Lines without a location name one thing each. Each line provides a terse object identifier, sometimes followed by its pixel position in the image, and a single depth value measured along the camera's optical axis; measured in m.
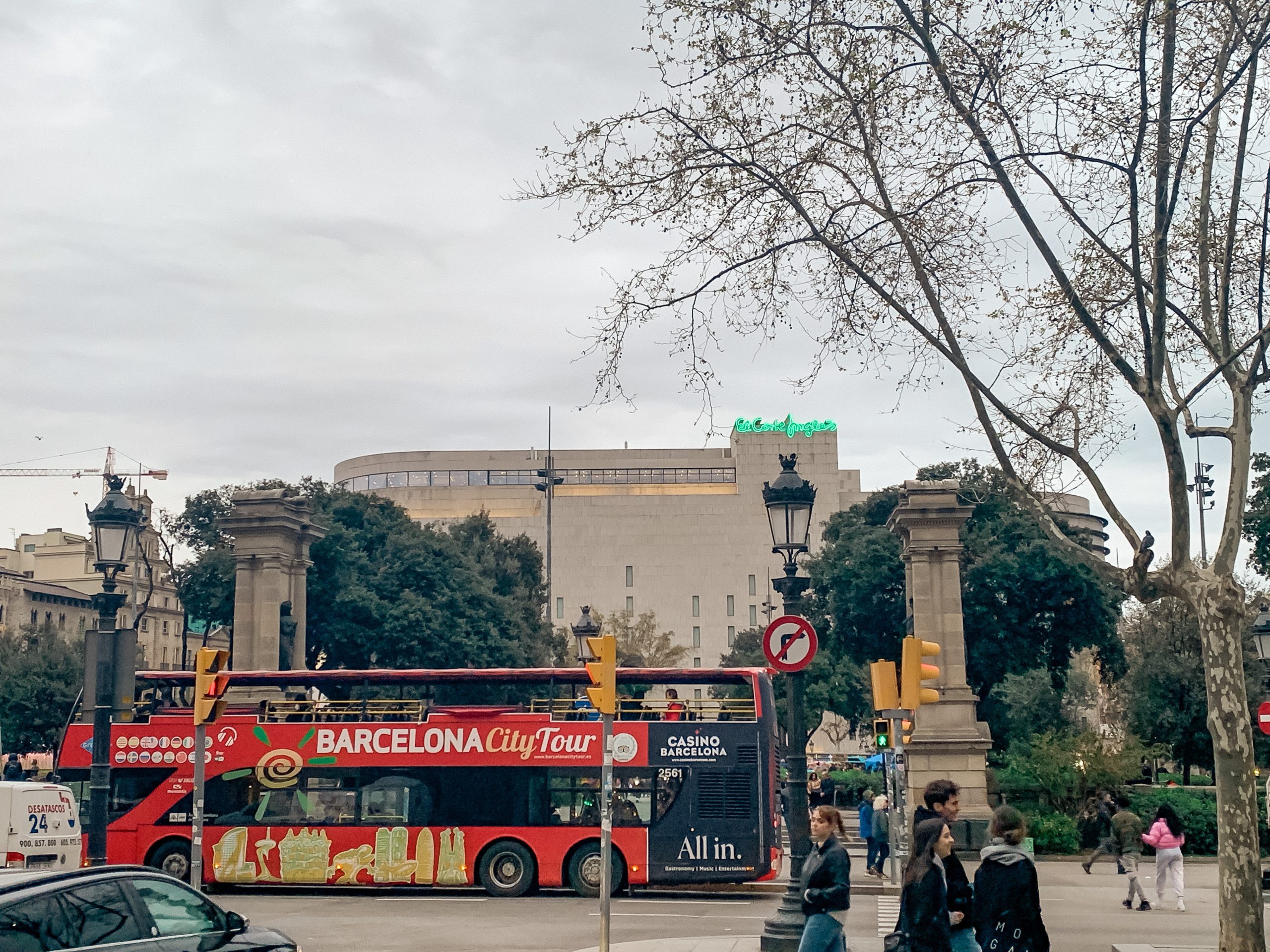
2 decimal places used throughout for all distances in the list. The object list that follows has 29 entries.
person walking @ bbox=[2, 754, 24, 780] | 27.69
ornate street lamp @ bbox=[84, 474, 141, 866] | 15.73
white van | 17.17
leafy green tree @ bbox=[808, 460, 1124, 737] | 42.72
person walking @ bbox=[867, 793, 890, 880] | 25.64
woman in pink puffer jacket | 20.12
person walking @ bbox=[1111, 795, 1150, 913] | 20.09
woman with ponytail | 9.20
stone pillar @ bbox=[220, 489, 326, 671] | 31.02
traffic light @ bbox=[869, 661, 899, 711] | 13.91
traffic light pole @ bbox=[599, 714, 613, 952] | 12.08
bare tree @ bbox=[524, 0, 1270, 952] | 11.83
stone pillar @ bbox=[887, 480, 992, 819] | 28.55
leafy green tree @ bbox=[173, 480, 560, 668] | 50.12
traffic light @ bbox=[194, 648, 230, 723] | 15.09
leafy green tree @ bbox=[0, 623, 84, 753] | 54.09
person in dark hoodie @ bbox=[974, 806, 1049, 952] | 8.45
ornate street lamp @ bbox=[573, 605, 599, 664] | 38.84
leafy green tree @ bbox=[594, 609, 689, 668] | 94.81
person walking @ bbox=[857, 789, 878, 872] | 26.11
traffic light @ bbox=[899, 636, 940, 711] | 13.01
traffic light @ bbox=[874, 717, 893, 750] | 22.30
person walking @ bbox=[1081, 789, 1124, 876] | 28.38
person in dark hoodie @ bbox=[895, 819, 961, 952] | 8.05
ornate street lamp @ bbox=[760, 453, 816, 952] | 13.42
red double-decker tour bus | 21.72
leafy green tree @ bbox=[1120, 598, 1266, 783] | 47.34
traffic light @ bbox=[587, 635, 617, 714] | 12.84
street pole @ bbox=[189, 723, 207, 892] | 14.10
